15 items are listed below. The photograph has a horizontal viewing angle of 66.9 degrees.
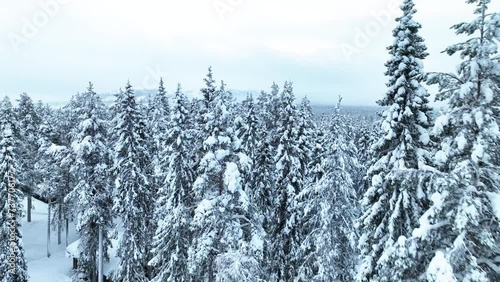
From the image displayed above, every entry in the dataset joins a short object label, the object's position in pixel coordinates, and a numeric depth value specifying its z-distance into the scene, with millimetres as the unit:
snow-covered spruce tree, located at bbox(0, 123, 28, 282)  27438
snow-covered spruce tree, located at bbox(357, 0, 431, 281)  13367
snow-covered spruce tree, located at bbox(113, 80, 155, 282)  24578
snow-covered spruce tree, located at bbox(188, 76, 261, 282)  17531
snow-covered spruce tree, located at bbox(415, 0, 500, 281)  8969
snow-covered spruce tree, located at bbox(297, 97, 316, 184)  26266
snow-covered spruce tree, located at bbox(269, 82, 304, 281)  25438
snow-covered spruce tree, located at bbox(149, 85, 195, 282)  21234
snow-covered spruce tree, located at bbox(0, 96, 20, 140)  36375
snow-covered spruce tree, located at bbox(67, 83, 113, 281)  23547
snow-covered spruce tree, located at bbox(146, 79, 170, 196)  31294
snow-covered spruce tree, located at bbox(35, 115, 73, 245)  38000
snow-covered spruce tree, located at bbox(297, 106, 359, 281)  19812
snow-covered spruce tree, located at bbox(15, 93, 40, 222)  43156
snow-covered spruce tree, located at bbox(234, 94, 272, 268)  24628
